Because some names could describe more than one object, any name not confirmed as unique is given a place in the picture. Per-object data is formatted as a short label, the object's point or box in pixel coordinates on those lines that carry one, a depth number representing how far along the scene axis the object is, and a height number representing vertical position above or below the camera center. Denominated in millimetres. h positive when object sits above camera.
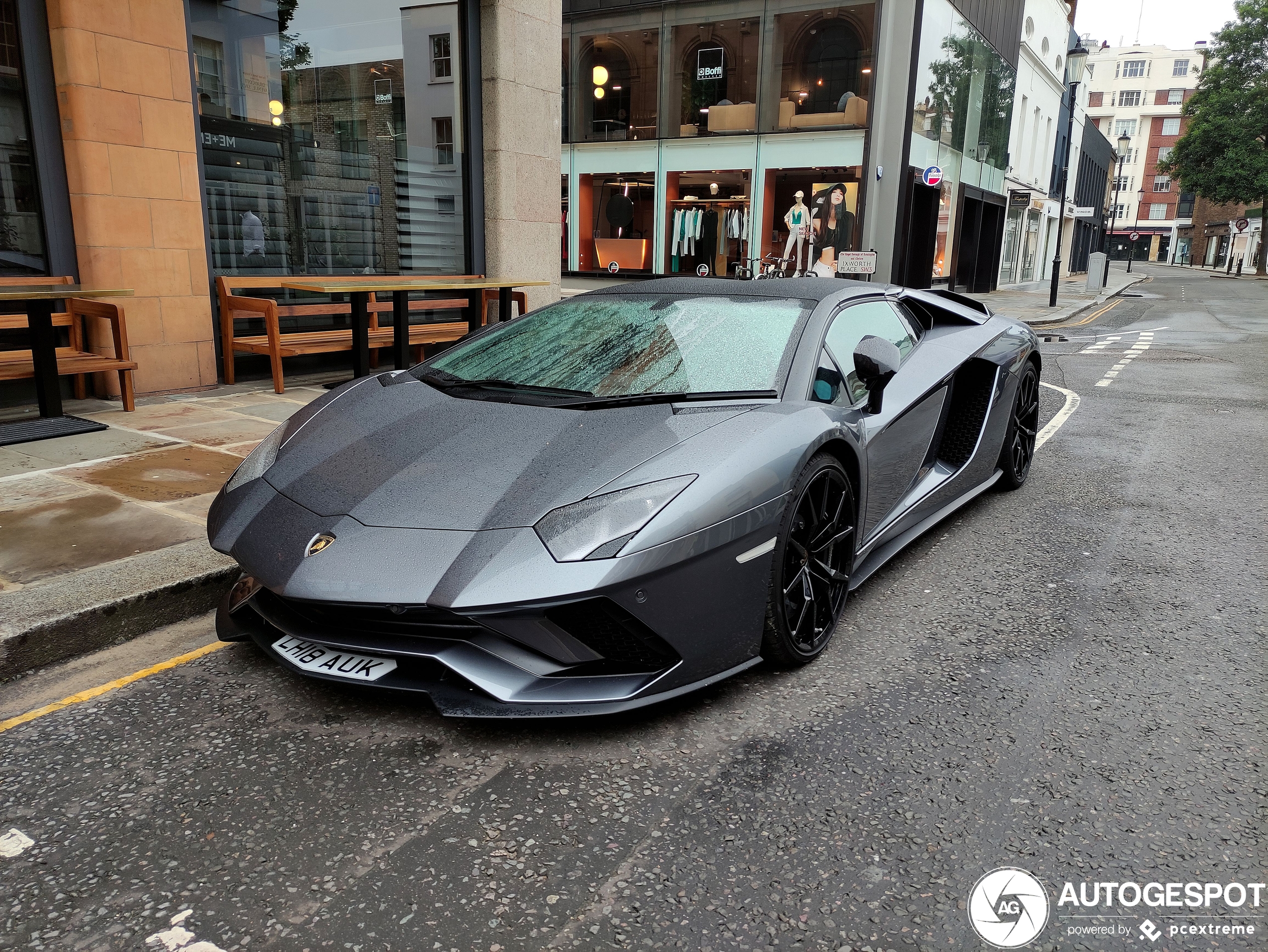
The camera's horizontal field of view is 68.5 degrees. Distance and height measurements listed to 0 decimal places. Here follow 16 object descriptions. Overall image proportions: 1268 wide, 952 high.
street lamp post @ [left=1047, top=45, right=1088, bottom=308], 23172 +4819
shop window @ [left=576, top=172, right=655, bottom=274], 25328 +813
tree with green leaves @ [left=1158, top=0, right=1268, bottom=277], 54969 +8534
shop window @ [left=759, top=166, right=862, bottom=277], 23328 +990
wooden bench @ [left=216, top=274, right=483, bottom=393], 7535 -751
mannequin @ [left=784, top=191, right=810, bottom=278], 23266 +742
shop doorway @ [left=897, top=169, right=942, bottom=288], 24297 +499
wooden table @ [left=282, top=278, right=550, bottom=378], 7766 -457
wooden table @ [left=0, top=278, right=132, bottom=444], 5676 -765
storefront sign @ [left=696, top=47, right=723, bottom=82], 24484 +4860
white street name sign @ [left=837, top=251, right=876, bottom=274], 15742 -102
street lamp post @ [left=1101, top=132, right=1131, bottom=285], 42812 +5365
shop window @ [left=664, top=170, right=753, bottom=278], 24406 +827
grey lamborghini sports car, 2475 -739
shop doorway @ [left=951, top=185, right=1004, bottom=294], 29328 +569
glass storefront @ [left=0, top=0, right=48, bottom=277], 6480 +431
